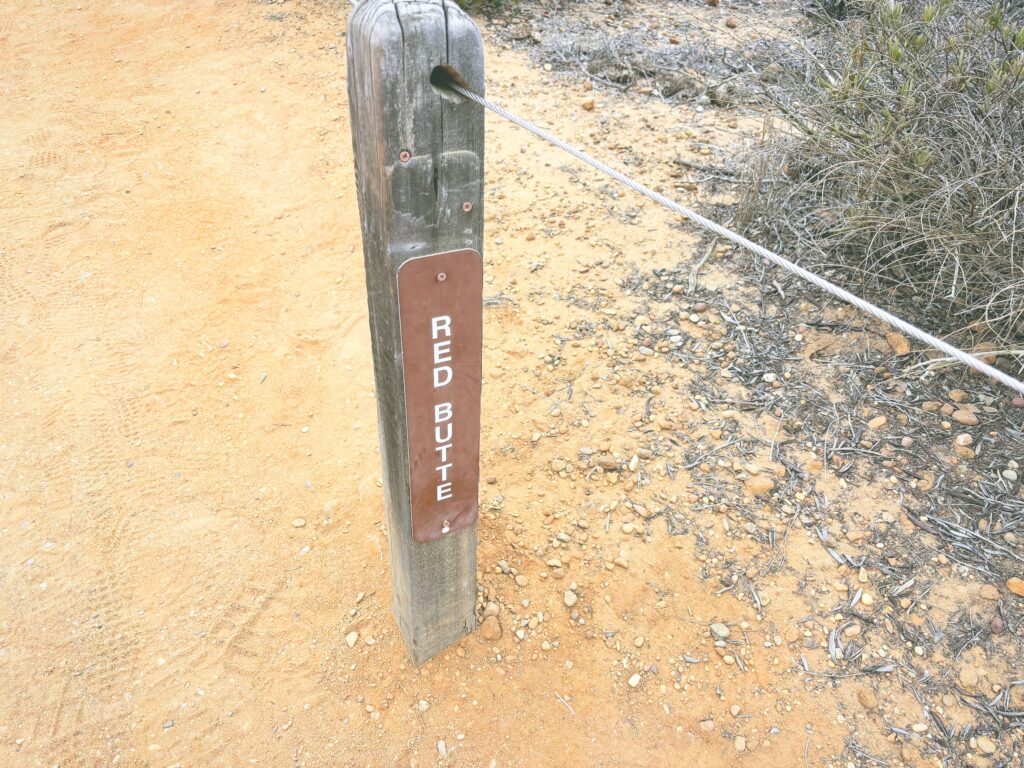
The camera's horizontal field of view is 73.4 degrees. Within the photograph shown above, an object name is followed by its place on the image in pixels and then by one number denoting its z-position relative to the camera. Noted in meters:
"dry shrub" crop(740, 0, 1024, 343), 2.98
